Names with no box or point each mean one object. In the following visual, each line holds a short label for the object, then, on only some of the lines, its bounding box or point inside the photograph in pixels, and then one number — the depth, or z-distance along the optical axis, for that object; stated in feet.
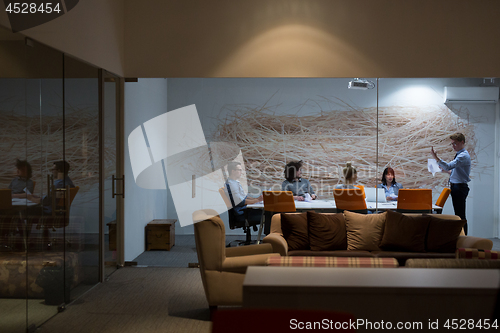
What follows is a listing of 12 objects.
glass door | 16.52
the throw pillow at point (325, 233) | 14.92
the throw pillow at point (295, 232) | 14.93
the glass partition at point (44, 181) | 10.17
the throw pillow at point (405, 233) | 14.62
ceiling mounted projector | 18.74
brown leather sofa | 14.42
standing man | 18.84
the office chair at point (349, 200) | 18.63
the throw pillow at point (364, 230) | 15.20
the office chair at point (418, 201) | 18.56
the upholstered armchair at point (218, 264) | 12.41
